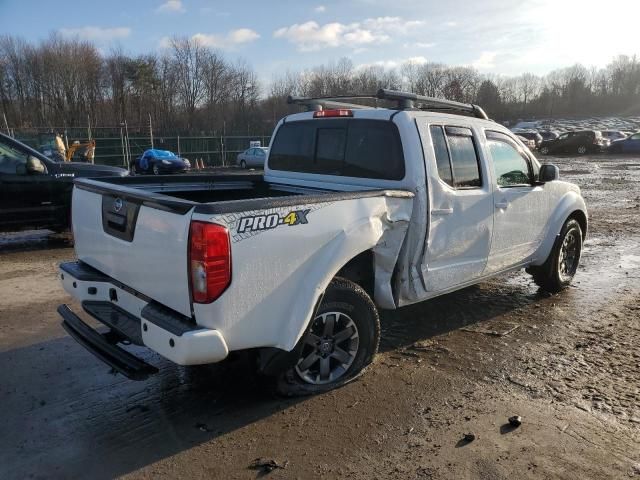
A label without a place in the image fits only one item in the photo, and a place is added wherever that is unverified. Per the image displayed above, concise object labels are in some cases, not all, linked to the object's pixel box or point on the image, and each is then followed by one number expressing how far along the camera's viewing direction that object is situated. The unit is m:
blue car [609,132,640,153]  35.72
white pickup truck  3.03
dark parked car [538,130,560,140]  44.33
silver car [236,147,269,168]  34.31
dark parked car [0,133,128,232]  8.73
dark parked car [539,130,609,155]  36.91
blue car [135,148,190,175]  28.94
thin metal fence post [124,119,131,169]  33.53
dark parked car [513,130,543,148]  41.72
